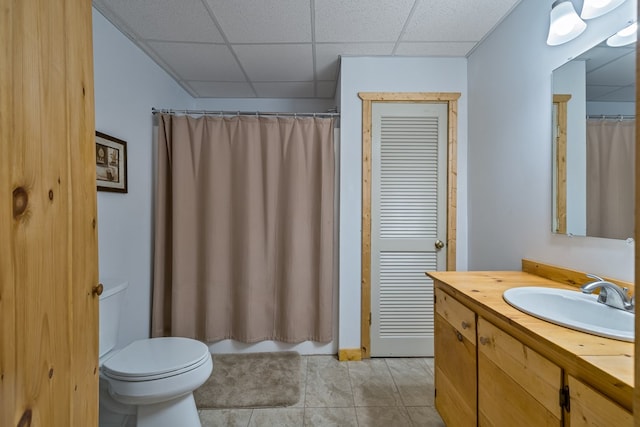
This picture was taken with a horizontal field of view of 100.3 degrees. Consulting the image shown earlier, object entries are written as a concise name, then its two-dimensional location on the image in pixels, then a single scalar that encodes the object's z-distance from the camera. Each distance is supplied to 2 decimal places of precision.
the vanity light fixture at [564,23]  1.18
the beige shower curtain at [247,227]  2.11
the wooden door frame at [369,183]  2.10
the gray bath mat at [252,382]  1.67
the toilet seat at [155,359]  1.23
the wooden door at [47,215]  0.45
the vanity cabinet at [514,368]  0.60
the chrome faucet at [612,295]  0.89
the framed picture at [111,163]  1.60
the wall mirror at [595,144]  1.02
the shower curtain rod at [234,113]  2.13
